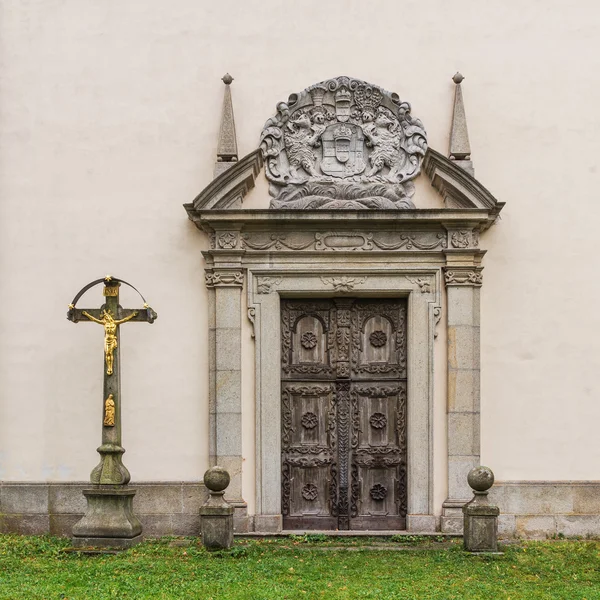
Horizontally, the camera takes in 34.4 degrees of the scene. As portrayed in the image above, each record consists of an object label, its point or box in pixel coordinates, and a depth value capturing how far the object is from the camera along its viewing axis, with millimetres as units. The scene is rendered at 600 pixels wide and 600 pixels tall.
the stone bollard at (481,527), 9070
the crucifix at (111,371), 9609
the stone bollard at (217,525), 9188
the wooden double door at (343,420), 10461
